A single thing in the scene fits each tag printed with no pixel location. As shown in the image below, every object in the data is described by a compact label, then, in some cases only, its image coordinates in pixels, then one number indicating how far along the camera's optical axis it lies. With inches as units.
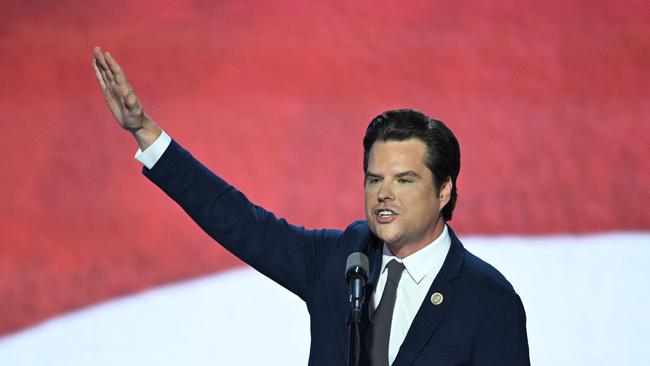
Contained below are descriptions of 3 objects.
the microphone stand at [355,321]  430.5
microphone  430.8
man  437.3
